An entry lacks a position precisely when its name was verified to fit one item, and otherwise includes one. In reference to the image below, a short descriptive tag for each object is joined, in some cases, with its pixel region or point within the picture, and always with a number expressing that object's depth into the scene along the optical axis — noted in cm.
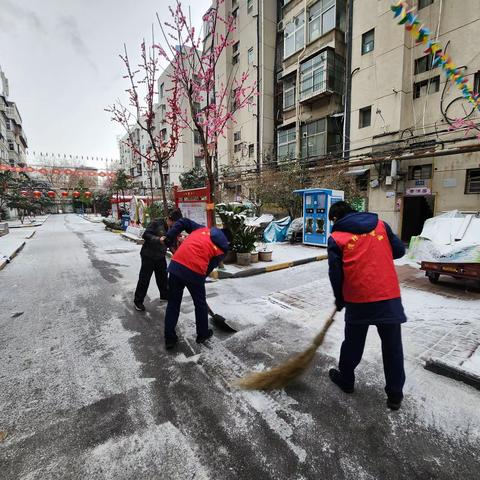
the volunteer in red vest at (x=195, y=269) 327
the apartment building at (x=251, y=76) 2175
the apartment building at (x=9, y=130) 4215
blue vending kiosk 1043
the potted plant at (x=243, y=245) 777
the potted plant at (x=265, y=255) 828
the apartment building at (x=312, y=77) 1705
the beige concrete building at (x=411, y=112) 1106
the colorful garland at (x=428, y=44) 332
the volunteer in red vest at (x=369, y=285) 229
